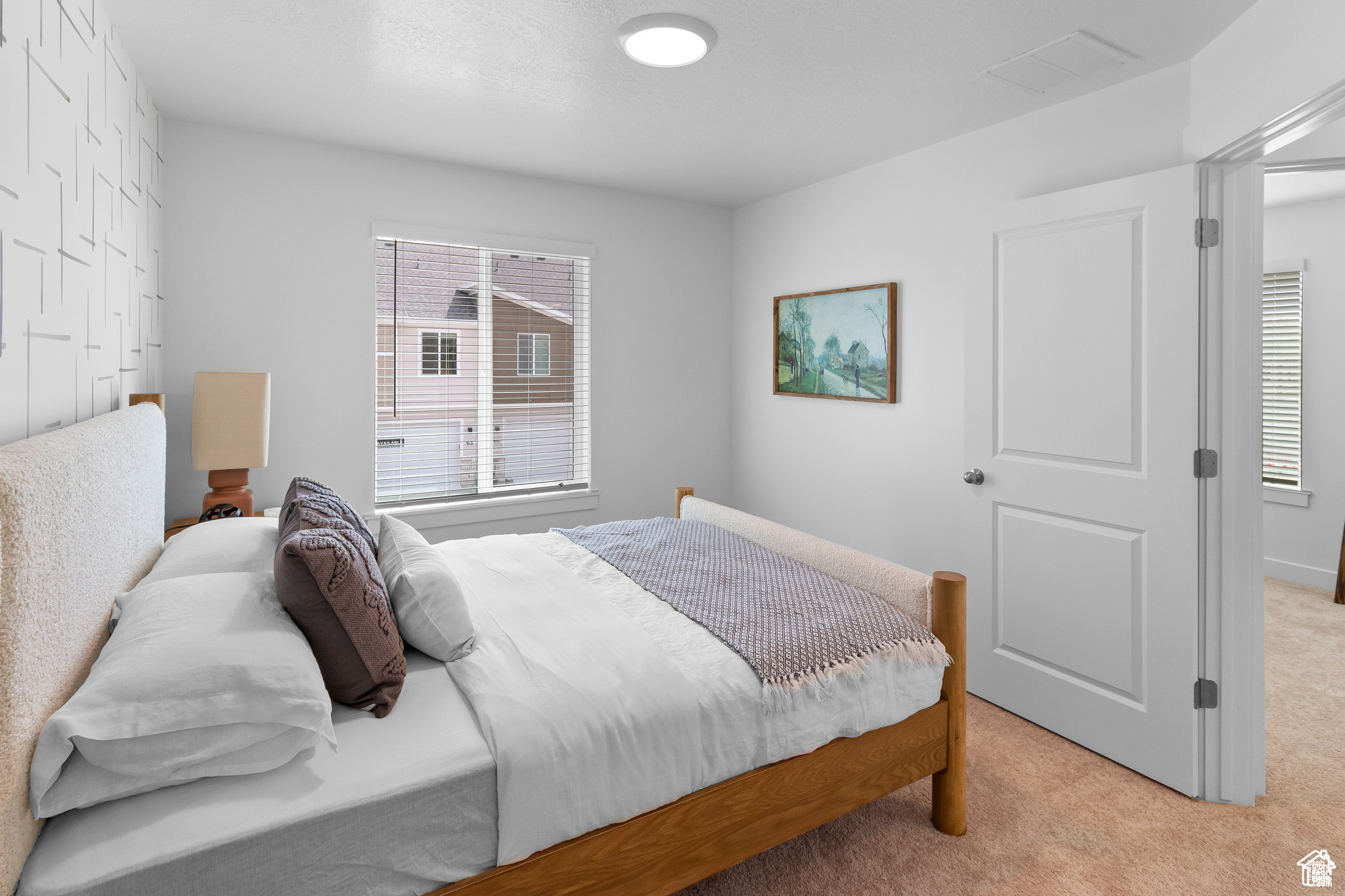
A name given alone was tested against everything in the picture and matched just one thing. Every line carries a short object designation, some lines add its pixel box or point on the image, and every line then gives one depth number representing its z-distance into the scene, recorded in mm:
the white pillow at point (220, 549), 1788
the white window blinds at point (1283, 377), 4445
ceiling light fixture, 2133
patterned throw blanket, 1740
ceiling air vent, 2277
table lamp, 2768
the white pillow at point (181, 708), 1078
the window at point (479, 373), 3602
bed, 1027
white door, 2254
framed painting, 3555
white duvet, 1376
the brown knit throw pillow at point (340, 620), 1438
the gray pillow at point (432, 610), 1698
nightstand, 2816
